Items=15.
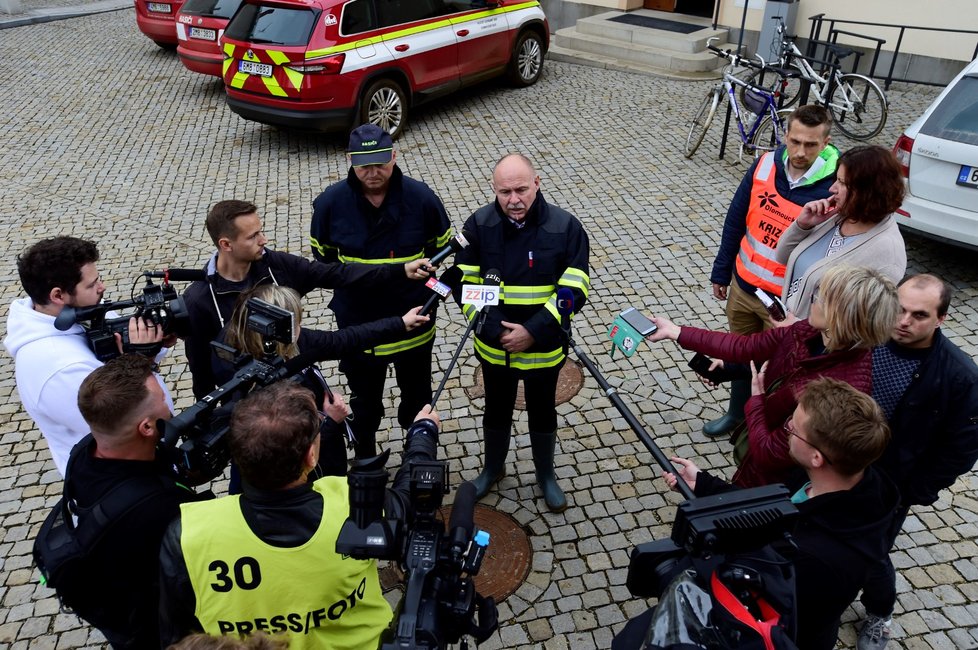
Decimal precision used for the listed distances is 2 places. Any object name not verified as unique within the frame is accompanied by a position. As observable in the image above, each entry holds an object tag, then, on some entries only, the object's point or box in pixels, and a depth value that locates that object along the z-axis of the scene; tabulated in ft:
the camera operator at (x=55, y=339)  9.66
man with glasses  7.61
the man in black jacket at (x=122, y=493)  7.46
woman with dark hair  11.07
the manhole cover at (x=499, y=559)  12.21
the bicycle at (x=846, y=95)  30.58
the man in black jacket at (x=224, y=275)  10.96
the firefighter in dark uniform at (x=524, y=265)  11.58
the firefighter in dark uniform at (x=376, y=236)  12.49
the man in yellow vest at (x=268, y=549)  6.66
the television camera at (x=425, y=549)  6.28
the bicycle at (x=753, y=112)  27.07
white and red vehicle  27.73
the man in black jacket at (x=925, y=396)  9.35
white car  19.11
